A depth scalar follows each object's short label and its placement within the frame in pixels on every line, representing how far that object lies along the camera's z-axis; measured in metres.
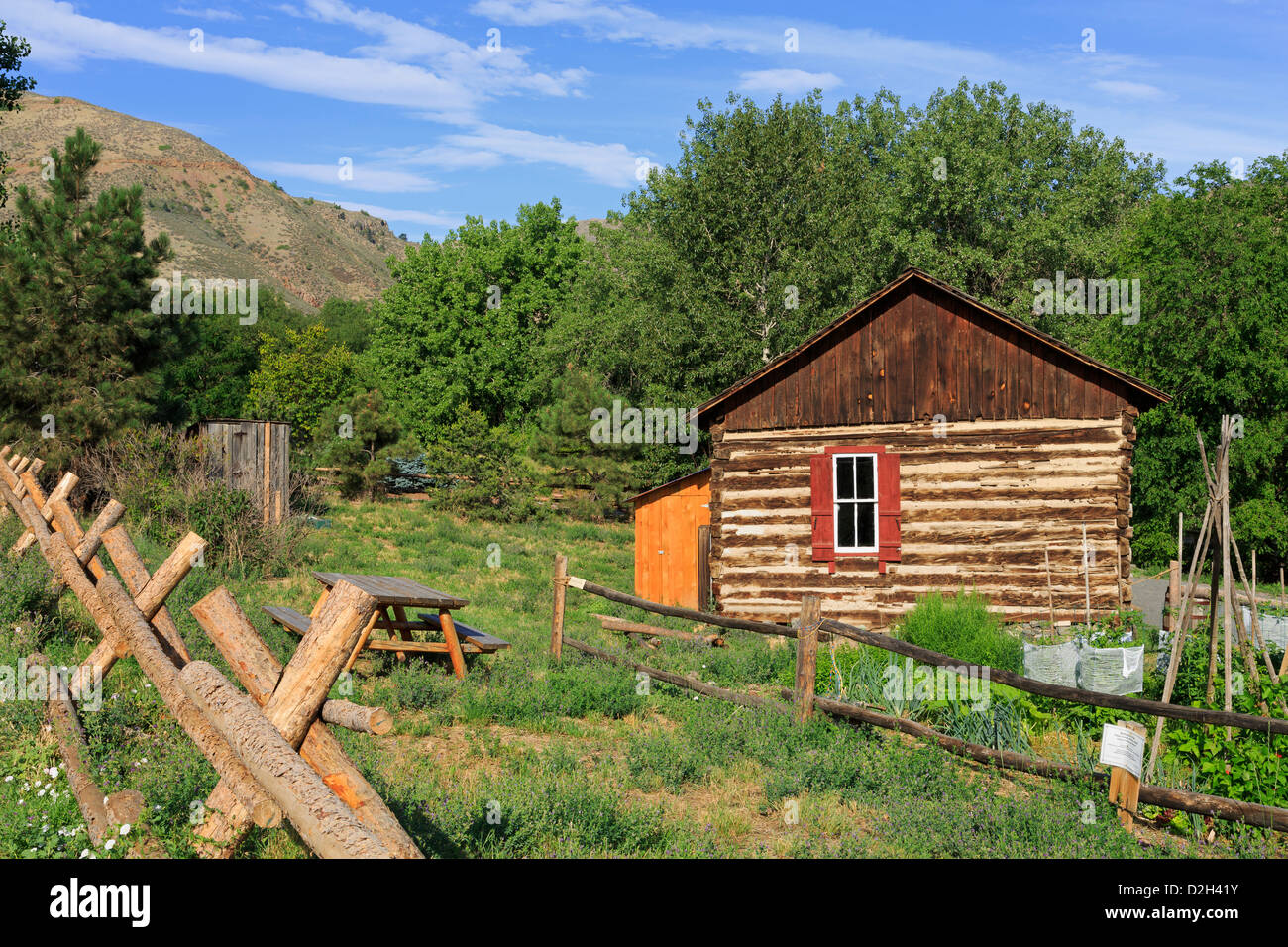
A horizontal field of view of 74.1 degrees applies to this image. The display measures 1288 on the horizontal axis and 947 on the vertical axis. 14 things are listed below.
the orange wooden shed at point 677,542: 18.33
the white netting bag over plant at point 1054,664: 8.68
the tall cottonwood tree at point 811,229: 27.86
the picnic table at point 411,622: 9.27
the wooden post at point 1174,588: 11.32
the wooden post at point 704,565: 18.11
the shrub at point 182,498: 16.03
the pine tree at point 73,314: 18.59
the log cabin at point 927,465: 13.44
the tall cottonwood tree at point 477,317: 47.69
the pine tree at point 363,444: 30.11
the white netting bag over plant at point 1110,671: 8.18
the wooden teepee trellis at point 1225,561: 6.48
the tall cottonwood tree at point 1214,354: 25.50
